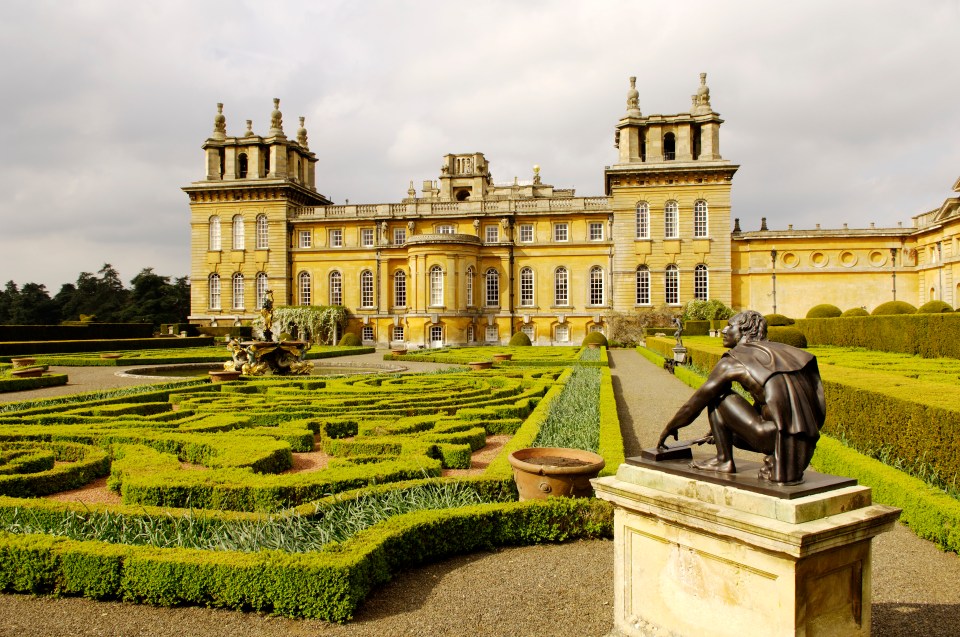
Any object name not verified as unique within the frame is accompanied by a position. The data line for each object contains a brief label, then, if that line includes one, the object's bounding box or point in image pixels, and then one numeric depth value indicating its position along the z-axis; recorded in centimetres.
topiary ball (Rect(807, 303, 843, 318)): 2872
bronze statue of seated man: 279
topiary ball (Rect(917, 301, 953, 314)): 2230
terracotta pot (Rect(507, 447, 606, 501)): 539
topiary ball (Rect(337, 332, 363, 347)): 3484
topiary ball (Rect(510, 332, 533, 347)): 3261
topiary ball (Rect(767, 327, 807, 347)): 1778
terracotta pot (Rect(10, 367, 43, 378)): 1555
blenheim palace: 3531
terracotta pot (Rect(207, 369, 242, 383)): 1459
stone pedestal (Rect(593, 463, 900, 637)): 261
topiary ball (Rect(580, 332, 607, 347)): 3111
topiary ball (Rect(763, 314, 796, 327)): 2558
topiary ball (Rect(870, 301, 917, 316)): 2347
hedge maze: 390
